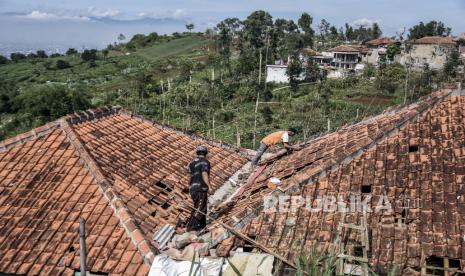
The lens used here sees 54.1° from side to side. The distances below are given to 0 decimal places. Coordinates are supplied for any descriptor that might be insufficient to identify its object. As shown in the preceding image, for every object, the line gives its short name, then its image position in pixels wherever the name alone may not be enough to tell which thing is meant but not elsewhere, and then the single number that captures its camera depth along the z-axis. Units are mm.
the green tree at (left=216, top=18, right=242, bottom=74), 58397
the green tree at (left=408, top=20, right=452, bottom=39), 84438
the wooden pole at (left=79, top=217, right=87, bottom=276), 5556
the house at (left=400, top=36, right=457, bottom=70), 57500
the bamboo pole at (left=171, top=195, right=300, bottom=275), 5846
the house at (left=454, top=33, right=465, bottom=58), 65525
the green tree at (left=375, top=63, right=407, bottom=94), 44125
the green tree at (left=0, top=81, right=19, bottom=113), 55562
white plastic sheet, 6246
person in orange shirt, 11148
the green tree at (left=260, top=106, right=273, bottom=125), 36812
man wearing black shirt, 7590
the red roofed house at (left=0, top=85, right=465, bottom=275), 6242
